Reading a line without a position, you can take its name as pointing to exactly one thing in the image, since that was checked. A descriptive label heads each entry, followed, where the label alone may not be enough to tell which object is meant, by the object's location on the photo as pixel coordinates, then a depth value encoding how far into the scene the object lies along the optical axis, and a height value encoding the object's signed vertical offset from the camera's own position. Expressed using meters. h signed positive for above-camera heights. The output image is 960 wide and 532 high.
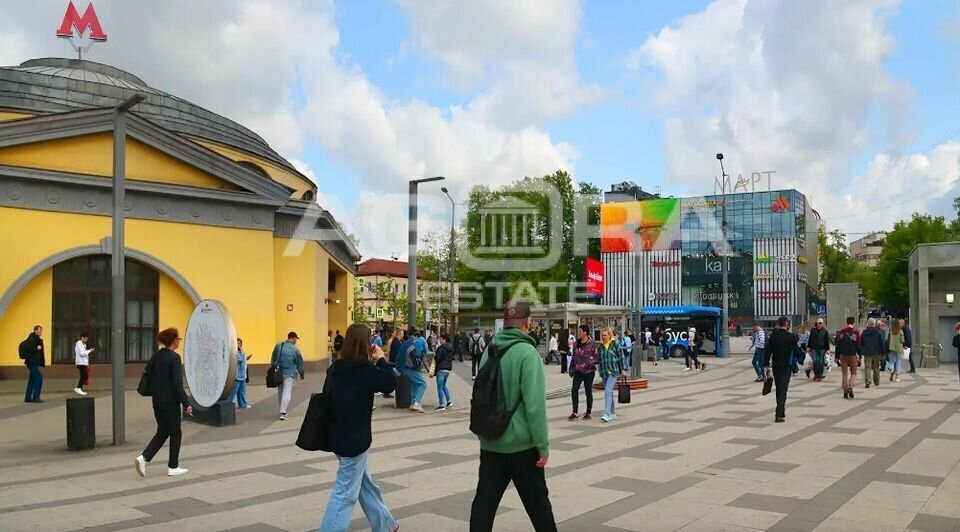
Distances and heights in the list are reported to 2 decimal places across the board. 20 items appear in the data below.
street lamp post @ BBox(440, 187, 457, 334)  40.47 +3.34
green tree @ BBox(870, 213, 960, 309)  71.19 +3.60
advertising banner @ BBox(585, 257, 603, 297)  44.00 +0.68
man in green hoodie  4.74 -1.02
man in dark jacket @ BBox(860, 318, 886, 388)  18.14 -1.41
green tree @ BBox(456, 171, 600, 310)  62.62 +5.00
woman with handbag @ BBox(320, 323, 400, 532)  5.57 -0.91
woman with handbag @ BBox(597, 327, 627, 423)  13.27 -1.39
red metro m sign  30.28 +10.92
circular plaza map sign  12.53 -1.02
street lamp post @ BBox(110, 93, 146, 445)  11.64 +0.67
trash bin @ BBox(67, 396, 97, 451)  10.82 -1.87
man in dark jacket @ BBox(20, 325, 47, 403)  16.61 -1.46
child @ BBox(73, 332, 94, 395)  17.75 -1.57
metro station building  19.47 +1.83
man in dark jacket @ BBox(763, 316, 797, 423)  12.48 -1.13
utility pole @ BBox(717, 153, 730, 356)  39.50 -1.67
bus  40.37 -2.00
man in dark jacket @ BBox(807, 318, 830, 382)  21.02 -1.71
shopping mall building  98.94 +5.04
